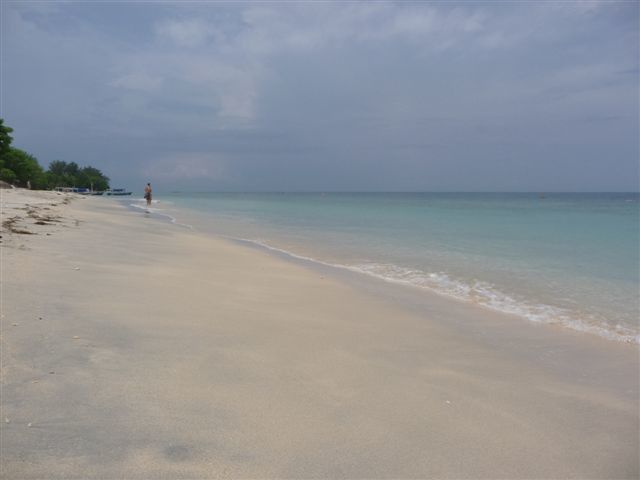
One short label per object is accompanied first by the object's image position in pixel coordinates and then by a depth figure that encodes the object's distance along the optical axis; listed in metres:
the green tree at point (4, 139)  50.69
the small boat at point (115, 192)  109.06
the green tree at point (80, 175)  97.25
